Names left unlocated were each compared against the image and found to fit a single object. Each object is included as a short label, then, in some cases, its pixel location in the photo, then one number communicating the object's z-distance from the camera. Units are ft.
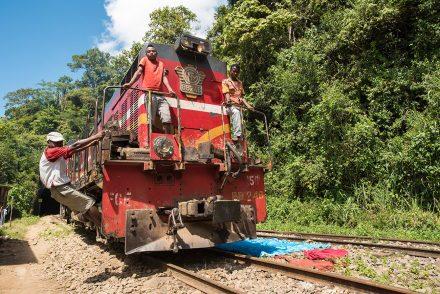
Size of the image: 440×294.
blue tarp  20.88
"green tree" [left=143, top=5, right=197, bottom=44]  77.77
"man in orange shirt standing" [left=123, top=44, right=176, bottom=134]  19.66
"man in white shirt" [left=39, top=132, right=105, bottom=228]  17.12
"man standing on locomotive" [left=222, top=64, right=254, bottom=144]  21.50
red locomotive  17.40
